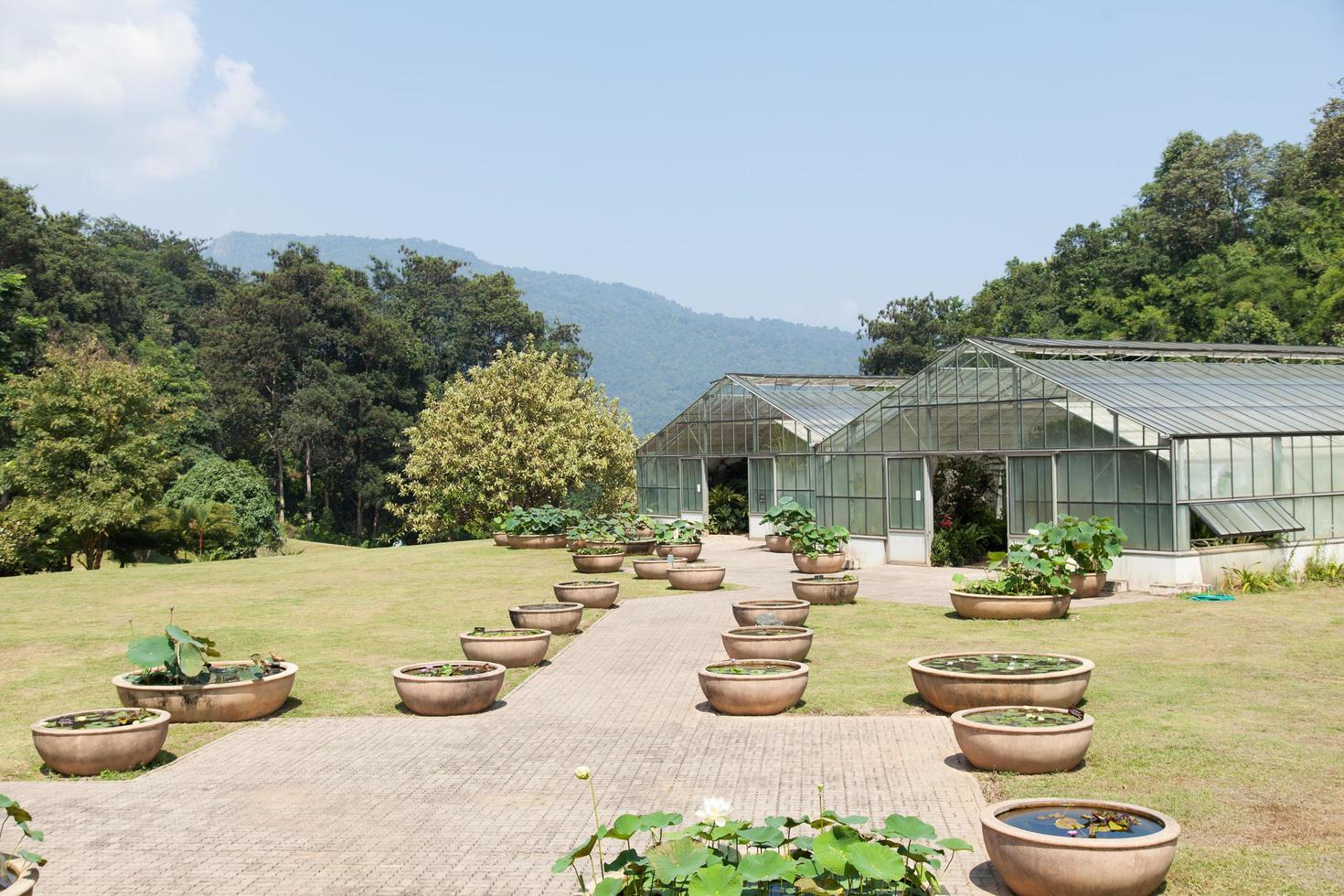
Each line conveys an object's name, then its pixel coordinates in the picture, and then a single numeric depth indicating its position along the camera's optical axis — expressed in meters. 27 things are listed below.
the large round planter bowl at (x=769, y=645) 14.43
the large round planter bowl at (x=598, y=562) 28.17
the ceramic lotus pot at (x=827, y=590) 21.94
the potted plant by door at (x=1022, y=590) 19.33
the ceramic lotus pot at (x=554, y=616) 18.45
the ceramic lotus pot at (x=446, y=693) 12.94
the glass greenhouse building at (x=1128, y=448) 23.69
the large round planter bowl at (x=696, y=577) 24.97
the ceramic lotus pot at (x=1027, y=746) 9.64
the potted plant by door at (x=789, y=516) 28.16
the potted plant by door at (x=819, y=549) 26.66
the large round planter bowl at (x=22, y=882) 5.69
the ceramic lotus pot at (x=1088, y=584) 22.27
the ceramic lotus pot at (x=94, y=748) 10.69
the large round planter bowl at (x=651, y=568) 27.27
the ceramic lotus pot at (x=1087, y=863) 6.82
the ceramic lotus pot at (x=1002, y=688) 11.40
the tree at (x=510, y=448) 39.34
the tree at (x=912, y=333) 80.25
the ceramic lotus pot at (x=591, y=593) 21.47
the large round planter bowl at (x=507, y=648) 15.45
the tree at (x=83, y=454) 32.56
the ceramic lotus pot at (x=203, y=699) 12.79
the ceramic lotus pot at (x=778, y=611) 17.22
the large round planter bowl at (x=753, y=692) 12.52
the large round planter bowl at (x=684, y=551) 30.53
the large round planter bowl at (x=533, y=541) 35.12
